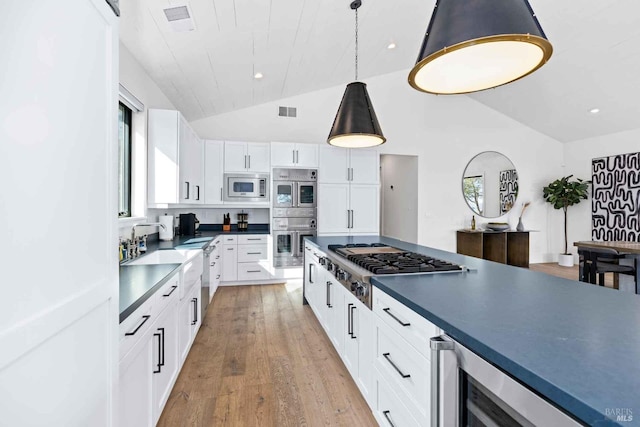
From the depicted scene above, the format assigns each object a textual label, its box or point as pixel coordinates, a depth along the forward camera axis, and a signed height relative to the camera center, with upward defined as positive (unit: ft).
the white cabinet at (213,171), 16.29 +2.27
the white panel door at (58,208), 2.02 +0.05
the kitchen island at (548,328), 2.15 -1.13
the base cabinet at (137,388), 4.19 -2.55
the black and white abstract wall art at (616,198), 18.89 +1.17
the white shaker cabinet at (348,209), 17.20 +0.36
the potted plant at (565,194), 21.25 +1.52
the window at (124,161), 10.09 +1.77
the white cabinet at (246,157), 16.67 +3.11
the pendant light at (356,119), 9.20 +2.87
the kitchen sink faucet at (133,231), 9.70 -0.54
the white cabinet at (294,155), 16.78 +3.23
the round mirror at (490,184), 22.02 +2.23
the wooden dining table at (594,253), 11.75 -1.42
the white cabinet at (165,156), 10.96 +2.06
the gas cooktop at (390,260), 5.82 -0.96
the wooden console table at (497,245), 20.66 -1.99
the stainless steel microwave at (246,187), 16.78 +1.48
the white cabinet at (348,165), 17.21 +2.76
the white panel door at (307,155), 16.99 +3.23
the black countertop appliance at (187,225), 15.03 -0.50
